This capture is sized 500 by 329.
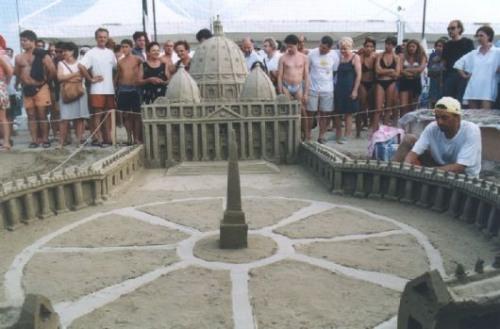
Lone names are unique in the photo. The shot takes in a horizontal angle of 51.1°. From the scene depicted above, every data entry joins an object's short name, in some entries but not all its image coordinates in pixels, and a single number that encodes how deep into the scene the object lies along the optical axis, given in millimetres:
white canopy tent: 27109
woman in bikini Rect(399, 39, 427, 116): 14188
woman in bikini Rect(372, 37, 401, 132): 14070
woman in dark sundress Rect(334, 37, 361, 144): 14003
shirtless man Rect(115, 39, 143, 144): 13562
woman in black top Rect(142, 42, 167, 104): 13766
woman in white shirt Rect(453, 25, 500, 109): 12288
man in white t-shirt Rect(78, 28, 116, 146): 13500
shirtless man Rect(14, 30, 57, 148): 13516
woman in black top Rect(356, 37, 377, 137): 14570
